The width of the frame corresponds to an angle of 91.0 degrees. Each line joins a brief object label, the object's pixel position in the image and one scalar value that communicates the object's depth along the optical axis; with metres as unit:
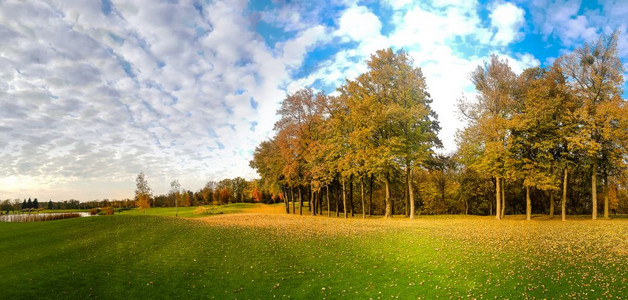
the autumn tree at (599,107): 33.00
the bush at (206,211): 69.18
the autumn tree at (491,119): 35.53
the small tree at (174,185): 71.12
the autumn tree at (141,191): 66.00
